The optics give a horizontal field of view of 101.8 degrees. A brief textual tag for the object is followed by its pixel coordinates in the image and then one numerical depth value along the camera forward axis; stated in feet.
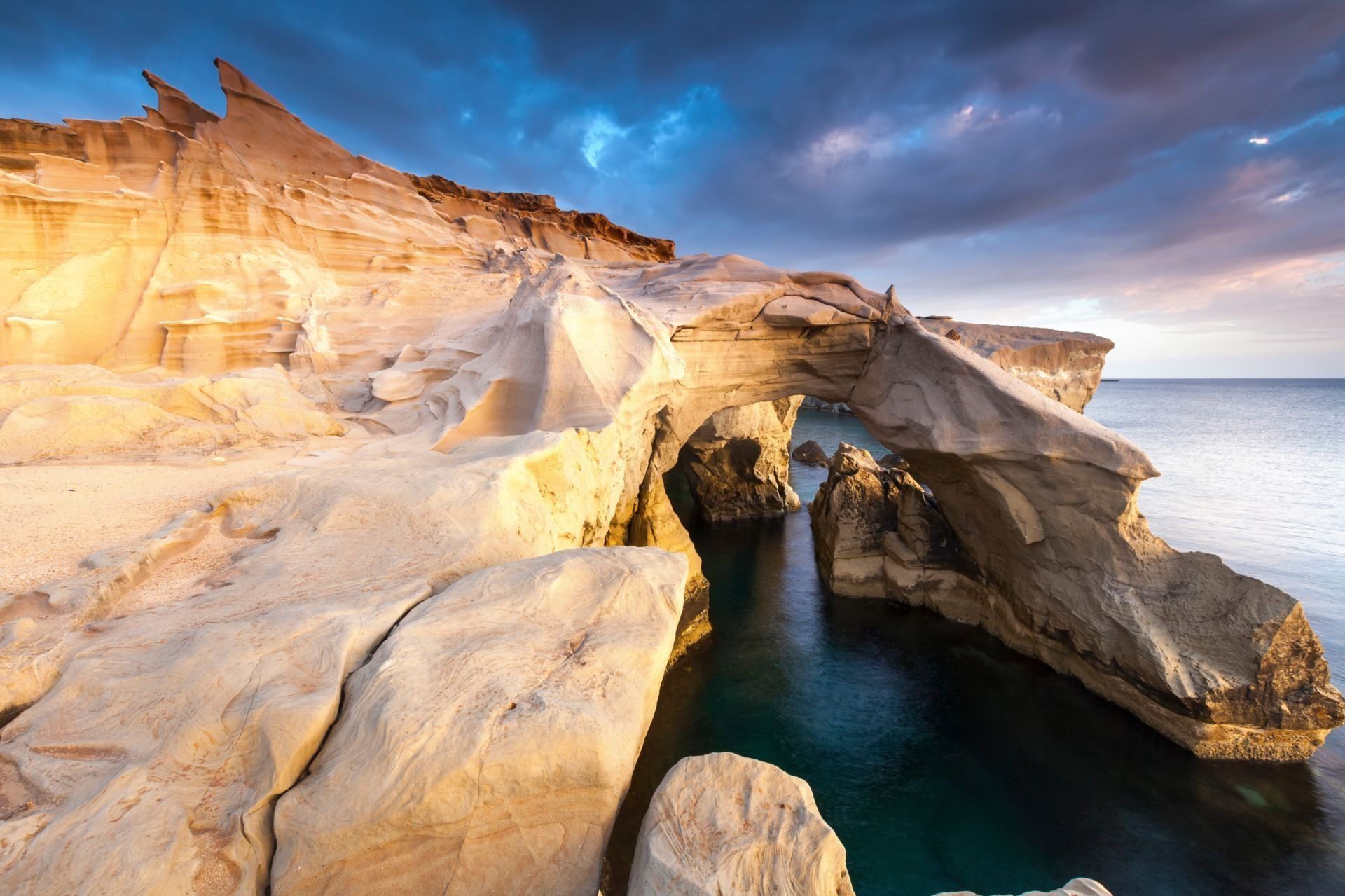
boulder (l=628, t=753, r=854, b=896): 7.32
